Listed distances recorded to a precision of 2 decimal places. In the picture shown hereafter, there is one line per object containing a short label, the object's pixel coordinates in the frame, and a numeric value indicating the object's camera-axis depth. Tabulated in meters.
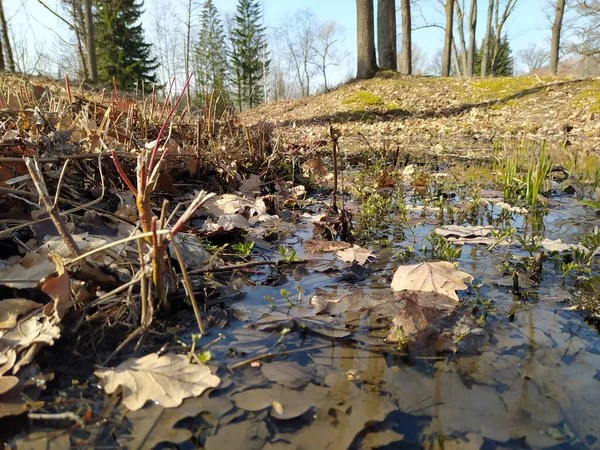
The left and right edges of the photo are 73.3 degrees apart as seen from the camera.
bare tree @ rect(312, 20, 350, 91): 53.03
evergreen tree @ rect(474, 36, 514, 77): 40.78
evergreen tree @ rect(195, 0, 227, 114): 31.88
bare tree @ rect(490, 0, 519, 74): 25.83
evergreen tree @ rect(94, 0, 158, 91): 23.39
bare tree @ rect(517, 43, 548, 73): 54.69
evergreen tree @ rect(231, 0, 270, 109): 34.16
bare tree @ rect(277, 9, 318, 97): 52.81
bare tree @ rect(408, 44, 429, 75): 58.74
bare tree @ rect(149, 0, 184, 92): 35.69
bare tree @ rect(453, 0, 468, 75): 26.88
